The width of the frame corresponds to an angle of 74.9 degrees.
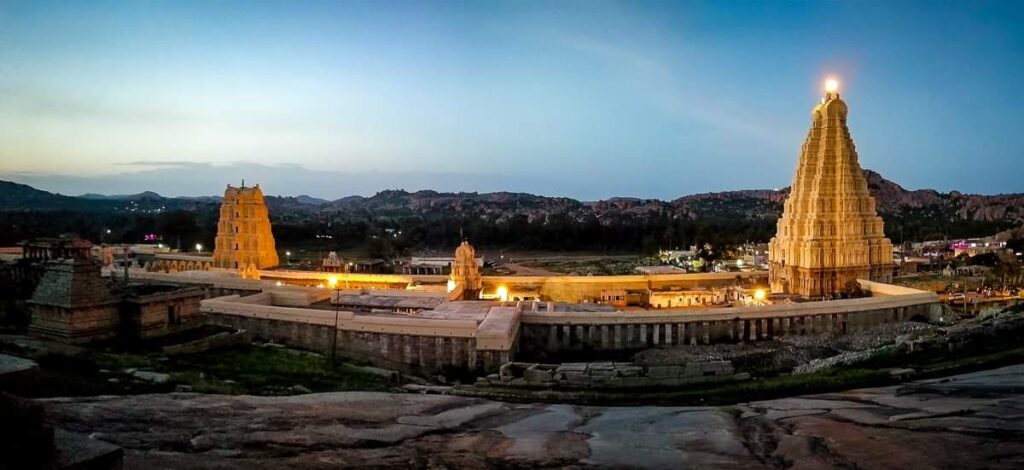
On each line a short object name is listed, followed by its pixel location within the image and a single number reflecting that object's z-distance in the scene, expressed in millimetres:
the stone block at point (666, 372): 20562
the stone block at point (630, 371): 21031
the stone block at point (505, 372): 22833
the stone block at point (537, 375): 21656
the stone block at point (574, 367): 21812
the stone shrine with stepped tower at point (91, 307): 21266
